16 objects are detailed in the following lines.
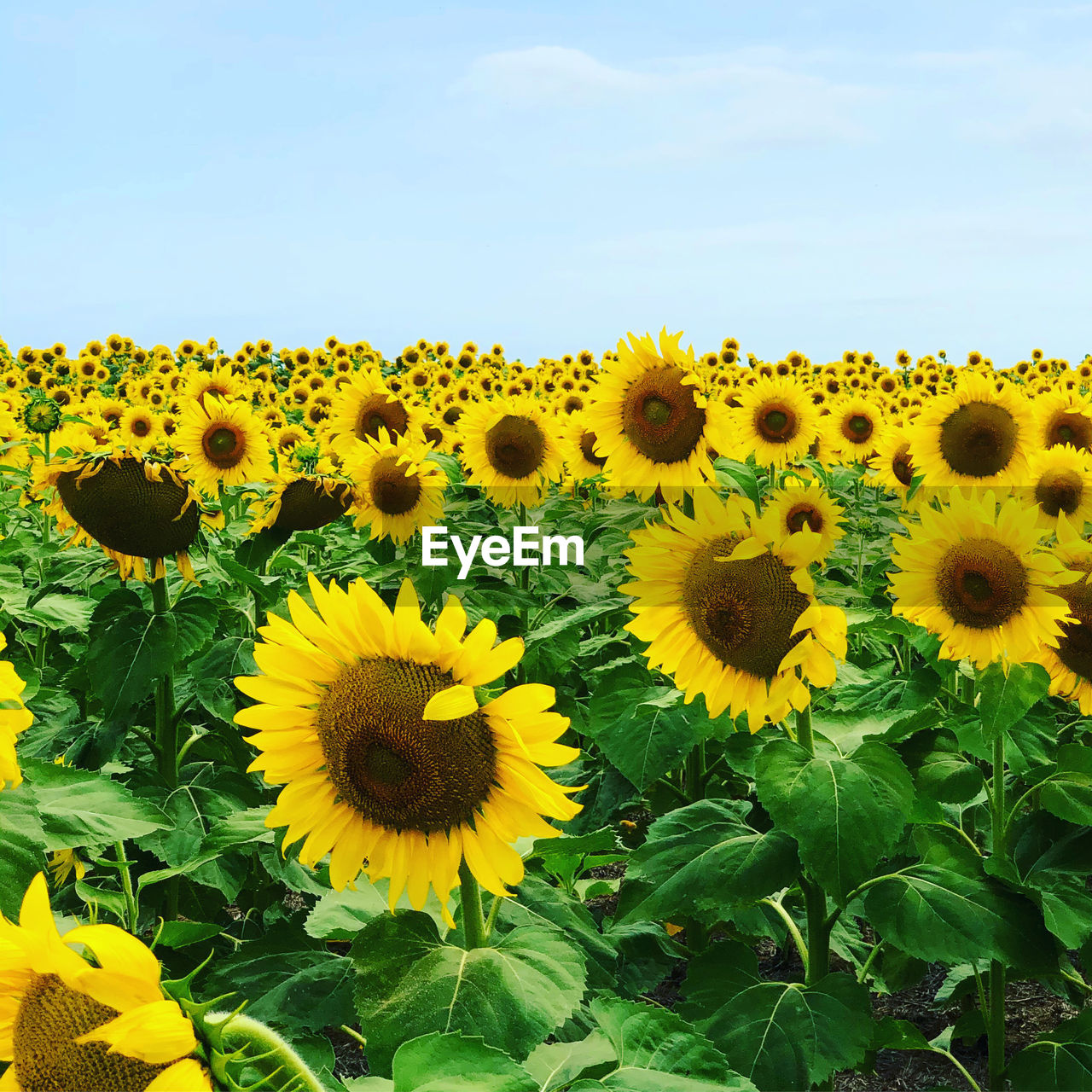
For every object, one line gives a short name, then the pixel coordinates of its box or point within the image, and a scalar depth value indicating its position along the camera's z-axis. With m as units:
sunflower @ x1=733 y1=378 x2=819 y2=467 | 7.62
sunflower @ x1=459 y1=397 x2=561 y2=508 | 6.13
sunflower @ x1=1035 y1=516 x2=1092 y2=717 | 2.65
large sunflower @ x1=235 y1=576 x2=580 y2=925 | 1.52
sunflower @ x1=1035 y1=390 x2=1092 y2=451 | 5.70
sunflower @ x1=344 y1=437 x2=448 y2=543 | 4.79
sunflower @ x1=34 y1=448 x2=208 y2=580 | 3.14
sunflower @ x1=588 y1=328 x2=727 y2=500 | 3.90
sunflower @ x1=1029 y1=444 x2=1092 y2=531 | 4.44
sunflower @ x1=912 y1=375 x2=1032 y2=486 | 5.45
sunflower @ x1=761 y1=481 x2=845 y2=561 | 5.50
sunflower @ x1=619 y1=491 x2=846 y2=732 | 2.28
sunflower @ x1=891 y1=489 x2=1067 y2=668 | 2.62
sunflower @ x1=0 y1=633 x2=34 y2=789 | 1.51
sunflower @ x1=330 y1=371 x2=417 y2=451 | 6.21
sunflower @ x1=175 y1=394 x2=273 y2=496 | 5.89
